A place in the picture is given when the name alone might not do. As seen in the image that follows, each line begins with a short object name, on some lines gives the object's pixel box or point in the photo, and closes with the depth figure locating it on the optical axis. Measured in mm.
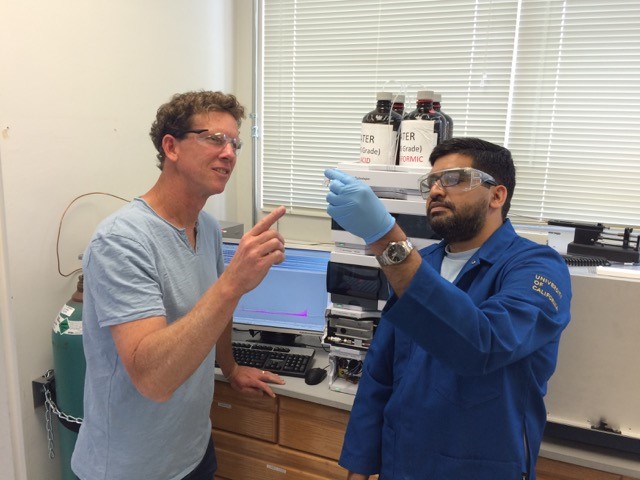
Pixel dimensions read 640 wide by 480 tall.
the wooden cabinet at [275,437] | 1810
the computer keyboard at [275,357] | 1941
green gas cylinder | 1687
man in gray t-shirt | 1090
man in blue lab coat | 920
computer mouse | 1856
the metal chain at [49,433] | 1817
